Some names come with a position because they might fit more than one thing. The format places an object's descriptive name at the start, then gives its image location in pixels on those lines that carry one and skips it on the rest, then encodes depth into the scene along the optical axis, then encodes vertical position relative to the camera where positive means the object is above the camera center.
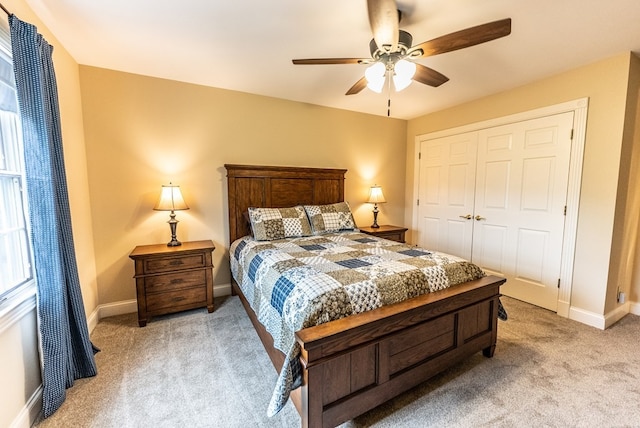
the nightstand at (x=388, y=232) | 3.73 -0.64
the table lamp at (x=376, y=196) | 3.98 -0.13
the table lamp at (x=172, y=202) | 2.64 -0.15
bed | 1.30 -0.94
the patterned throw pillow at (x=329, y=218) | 3.16 -0.38
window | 1.49 -0.02
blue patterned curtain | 1.45 -0.10
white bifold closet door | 2.77 -0.15
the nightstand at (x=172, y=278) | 2.47 -0.89
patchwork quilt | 1.41 -0.60
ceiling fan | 1.43 +0.88
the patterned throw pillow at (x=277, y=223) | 2.86 -0.40
